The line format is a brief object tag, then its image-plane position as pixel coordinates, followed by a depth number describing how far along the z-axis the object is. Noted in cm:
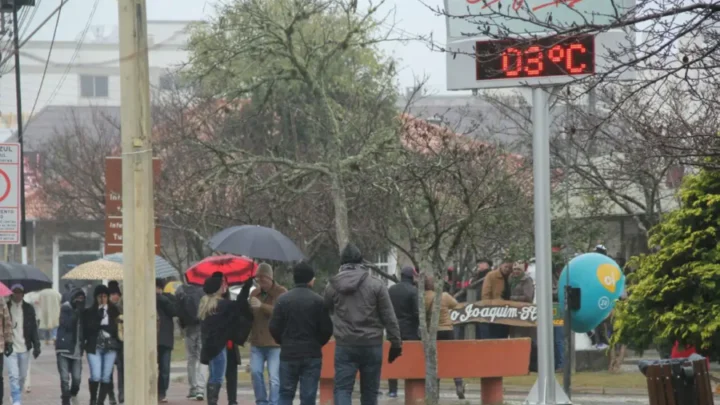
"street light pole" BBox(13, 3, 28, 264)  3058
